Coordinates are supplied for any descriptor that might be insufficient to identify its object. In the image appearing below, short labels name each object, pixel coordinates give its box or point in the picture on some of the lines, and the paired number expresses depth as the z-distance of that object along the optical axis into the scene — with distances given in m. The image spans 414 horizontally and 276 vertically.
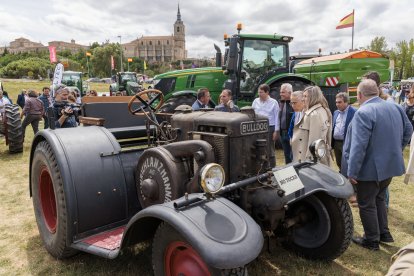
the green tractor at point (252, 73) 8.41
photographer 5.11
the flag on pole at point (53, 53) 16.47
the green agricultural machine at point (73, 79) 20.58
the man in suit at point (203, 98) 6.06
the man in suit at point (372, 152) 3.30
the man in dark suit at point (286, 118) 5.69
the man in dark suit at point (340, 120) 4.82
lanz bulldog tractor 2.35
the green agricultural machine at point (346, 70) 9.40
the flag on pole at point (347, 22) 14.94
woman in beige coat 4.20
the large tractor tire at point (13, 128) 7.72
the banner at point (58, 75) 10.80
